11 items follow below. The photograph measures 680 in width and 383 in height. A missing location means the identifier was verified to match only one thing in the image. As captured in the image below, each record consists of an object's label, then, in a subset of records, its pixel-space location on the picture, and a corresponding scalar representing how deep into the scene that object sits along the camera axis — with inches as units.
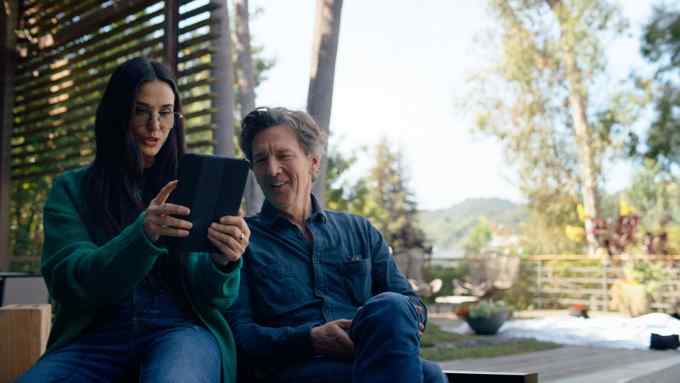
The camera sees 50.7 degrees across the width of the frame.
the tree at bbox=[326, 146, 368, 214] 661.9
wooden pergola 130.3
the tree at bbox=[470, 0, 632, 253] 699.4
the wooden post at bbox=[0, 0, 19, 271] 185.5
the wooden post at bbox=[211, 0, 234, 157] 134.5
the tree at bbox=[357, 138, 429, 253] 1039.6
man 55.8
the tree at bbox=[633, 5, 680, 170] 453.4
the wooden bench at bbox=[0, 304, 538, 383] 59.8
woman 47.5
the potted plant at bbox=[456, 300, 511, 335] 313.7
